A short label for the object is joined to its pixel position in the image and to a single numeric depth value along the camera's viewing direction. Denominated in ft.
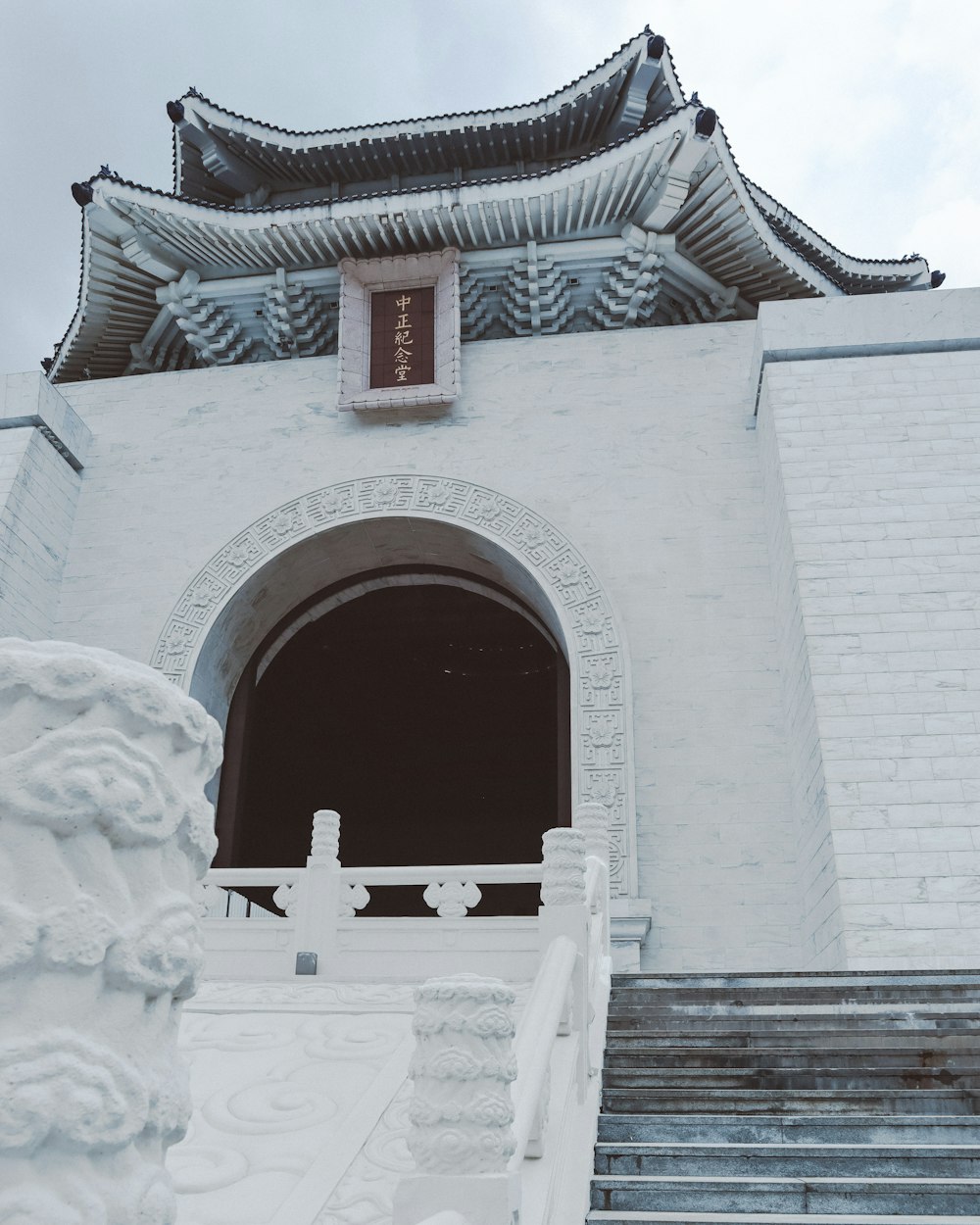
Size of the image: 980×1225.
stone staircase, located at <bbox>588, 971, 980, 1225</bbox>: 9.39
